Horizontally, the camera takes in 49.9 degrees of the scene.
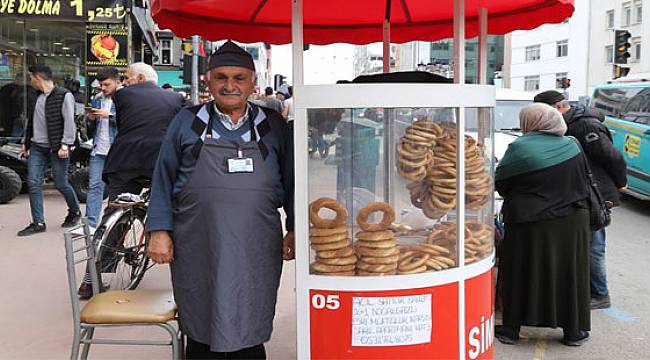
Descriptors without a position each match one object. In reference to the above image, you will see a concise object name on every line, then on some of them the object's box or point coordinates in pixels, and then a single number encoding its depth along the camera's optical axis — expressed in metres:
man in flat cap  3.27
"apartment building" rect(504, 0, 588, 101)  50.16
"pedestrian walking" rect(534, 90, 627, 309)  5.57
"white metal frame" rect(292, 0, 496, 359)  3.11
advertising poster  12.29
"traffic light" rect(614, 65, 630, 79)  23.58
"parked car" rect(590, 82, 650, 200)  10.77
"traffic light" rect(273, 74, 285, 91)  34.38
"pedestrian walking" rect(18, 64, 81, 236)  7.64
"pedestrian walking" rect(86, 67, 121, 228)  6.82
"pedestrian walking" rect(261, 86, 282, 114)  14.13
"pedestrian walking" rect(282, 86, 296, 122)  13.03
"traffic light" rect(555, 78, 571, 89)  28.14
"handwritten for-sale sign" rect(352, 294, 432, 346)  3.19
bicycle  5.25
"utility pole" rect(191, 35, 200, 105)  15.23
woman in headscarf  4.62
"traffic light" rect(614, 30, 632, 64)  21.94
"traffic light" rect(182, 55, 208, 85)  15.15
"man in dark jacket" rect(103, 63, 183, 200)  5.54
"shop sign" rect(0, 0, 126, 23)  9.46
